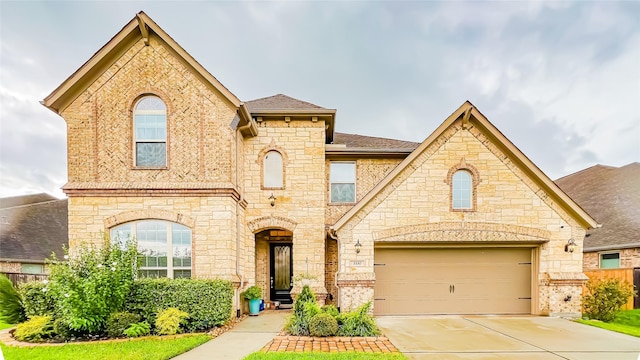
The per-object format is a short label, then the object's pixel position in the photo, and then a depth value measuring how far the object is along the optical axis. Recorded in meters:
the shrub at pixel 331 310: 8.61
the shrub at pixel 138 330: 7.88
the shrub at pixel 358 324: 7.95
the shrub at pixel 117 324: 7.93
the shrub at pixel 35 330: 7.75
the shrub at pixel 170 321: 8.04
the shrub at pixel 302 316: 8.12
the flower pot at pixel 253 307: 11.11
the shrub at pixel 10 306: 9.04
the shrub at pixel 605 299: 10.41
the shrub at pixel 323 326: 7.85
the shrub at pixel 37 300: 8.51
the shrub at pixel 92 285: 7.77
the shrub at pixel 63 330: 7.94
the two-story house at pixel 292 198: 9.94
